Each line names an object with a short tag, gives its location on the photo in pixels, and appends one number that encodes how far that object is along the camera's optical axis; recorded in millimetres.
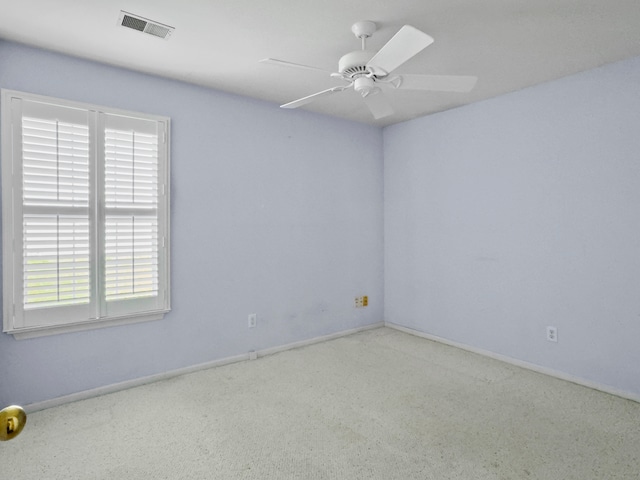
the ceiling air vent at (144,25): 2084
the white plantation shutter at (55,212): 2412
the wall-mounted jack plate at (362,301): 4301
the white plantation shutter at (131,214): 2709
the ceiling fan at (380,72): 1811
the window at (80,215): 2377
